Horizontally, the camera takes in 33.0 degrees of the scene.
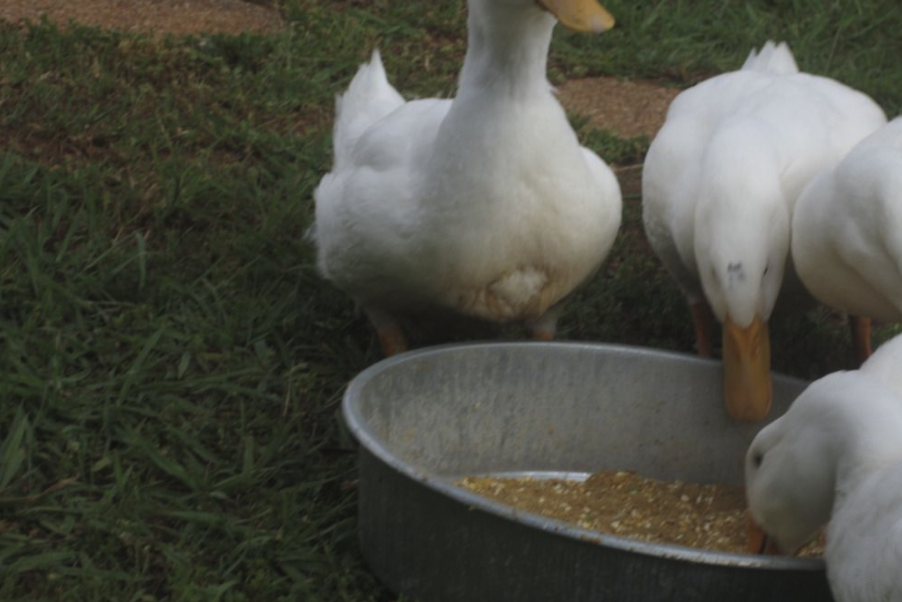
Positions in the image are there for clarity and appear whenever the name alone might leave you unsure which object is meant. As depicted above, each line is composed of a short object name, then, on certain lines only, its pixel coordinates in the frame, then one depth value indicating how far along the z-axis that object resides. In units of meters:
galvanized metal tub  2.96
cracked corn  3.73
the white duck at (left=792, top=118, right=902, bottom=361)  3.76
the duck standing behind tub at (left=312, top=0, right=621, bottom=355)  3.83
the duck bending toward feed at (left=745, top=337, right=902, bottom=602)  2.72
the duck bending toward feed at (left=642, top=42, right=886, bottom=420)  3.85
